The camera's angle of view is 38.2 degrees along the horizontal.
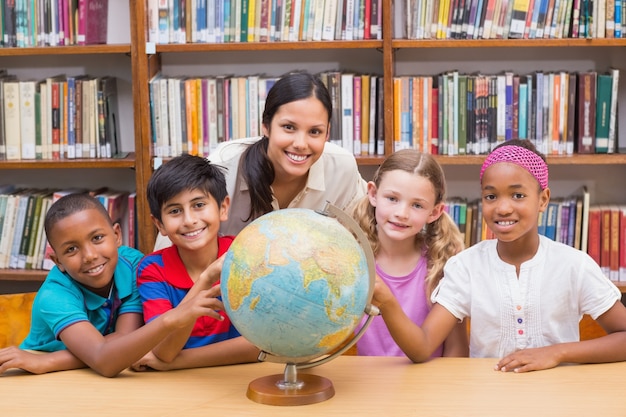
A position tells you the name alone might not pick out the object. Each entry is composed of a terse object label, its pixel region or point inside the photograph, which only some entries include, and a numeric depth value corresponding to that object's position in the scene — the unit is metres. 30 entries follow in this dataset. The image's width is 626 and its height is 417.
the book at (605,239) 4.11
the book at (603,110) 4.00
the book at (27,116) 4.23
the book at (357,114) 4.10
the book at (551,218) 4.11
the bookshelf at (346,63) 3.98
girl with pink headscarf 2.39
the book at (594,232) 4.11
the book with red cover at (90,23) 4.14
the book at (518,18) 3.93
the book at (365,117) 4.10
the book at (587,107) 4.00
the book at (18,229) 4.30
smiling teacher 2.97
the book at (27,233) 4.30
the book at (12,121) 4.23
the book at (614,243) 4.09
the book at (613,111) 3.99
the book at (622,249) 4.09
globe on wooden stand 1.84
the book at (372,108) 4.09
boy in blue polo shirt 2.19
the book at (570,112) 4.02
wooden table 1.96
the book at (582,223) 4.10
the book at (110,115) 4.23
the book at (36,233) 4.29
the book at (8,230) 4.30
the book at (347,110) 4.09
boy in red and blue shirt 2.39
